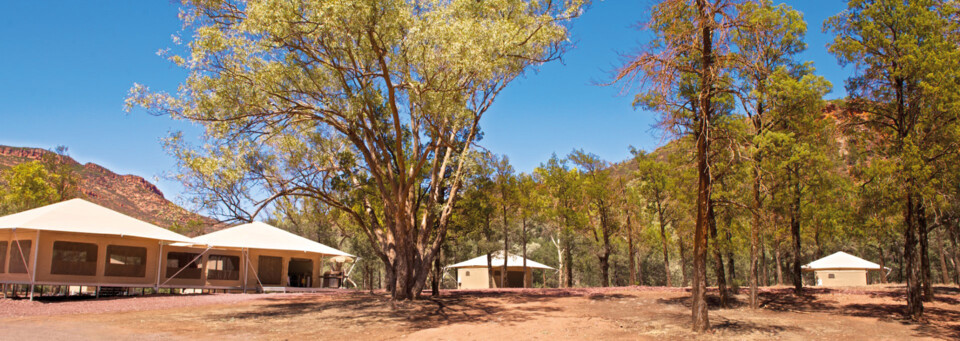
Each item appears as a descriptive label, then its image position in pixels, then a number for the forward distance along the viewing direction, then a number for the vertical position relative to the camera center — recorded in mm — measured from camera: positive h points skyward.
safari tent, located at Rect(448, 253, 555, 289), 39719 -1312
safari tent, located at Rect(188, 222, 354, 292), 24828 -224
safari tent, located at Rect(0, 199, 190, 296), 19547 +118
